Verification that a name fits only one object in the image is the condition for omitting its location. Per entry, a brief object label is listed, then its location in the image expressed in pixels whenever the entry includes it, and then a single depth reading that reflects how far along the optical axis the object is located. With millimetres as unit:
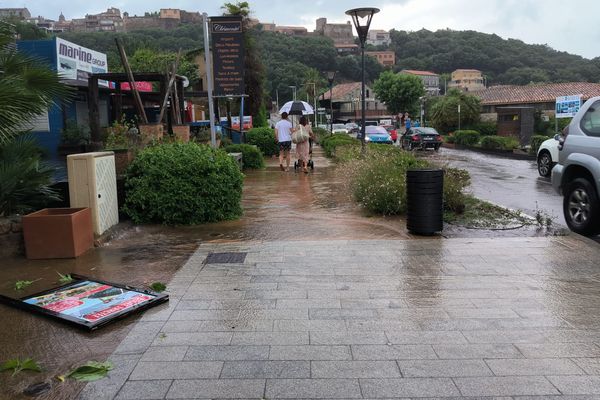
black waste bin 7227
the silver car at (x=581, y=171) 7375
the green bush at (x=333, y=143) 21545
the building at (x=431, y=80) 105162
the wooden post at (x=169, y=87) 11750
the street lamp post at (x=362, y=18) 13797
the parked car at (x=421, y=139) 29484
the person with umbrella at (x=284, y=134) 15258
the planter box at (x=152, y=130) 10347
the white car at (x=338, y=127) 50344
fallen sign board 4305
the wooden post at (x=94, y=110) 11977
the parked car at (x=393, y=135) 36350
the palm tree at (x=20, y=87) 5920
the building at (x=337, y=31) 178250
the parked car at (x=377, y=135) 29977
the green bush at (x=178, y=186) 7832
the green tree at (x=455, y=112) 45903
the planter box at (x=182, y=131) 12406
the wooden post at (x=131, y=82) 10771
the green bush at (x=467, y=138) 35125
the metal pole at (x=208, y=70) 11547
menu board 12664
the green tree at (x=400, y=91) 67938
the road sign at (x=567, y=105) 23812
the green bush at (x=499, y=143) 29564
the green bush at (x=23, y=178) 6352
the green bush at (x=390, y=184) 8703
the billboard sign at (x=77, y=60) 17047
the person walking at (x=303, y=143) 14609
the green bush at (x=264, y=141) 22172
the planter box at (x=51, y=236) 6188
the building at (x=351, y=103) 99250
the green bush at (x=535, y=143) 25703
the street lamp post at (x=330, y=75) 31273
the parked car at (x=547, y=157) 15498
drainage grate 6070
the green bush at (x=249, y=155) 16672
